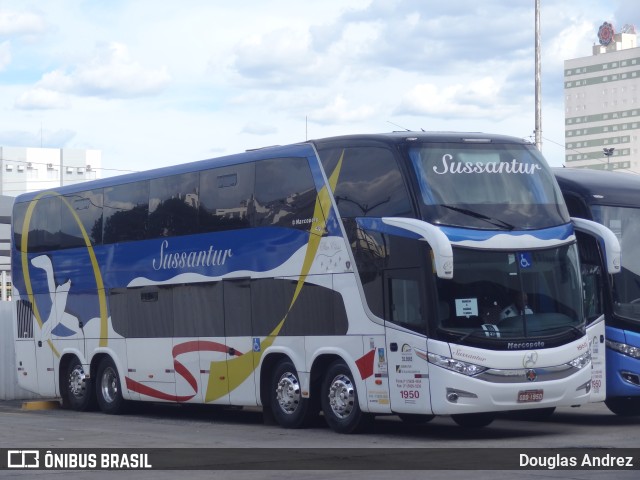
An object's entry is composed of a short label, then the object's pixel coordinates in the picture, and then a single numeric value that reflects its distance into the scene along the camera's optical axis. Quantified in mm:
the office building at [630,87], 195375
